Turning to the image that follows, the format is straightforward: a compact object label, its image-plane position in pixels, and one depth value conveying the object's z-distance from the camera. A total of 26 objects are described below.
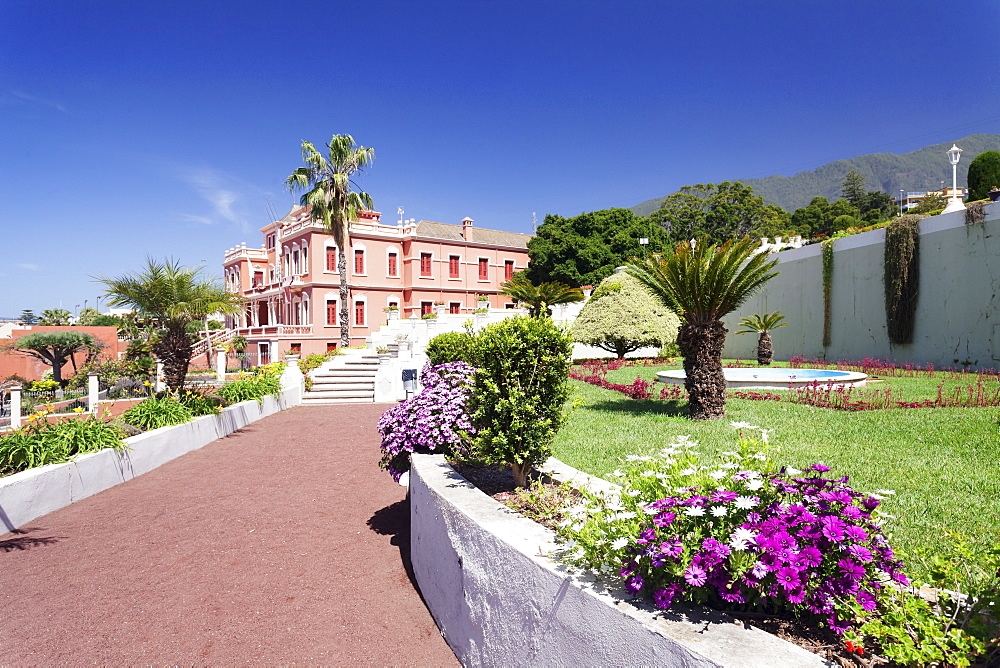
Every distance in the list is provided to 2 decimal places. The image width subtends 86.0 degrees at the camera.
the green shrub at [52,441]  6.15
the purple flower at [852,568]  2.06
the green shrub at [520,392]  3.97
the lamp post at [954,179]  14.50
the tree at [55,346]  23.40
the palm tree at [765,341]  17.09
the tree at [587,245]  34.34
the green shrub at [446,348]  11.16
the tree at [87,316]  60.65
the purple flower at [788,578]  1.99
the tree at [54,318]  37.88
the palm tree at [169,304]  10.74
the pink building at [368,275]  32.09
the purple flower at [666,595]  2.06
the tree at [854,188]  71.18
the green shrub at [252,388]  12.54
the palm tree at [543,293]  27.12
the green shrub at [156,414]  8.89
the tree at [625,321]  20.25
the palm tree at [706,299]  7.91
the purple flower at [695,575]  1.96
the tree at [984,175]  19.31
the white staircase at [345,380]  16.53
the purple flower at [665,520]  2.19
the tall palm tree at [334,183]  25.67
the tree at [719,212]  51.78
